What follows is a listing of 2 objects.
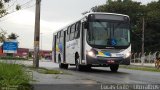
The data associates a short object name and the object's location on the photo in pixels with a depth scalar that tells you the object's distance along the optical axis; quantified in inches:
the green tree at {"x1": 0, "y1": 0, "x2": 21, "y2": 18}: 609.0
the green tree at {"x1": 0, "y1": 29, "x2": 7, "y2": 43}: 594.4
